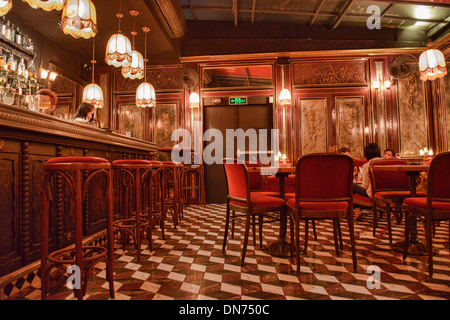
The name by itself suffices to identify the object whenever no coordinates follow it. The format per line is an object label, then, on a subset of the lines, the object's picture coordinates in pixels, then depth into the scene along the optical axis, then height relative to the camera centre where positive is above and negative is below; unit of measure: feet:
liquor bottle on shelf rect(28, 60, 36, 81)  11.49 +4.35
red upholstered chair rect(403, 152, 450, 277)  6.88 -0.83
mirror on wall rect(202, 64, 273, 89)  22.44 +8.16
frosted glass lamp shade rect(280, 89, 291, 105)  20.02 +5.25
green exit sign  22.07 +5.60
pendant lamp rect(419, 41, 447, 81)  14.69 +5.43
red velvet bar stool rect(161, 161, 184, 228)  11.40 -1.12
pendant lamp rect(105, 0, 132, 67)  11.82 +5.40
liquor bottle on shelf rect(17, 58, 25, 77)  11.06 +4.31
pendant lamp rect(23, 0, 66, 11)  7.89 +5.16
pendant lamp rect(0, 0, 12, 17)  6.61 +4.22
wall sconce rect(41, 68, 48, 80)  17.85 +6.68
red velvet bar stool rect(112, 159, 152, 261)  8.05 -0.73
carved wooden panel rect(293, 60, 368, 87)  21.61 +7.54
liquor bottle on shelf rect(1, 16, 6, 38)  13.84 +7.53
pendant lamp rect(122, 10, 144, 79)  13.62 +5.32
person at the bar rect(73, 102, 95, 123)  10.92 +2.47
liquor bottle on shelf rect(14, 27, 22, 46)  14.93 +7.67
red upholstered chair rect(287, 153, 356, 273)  7.08 -0.59
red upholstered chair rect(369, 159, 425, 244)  9.82 -0.97
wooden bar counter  5.82 -0.11
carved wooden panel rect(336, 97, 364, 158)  21.29 +3.23
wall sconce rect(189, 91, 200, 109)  21.65 +5.60
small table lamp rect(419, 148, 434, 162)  19.85 +0.79
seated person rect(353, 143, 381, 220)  13.31 +0.41
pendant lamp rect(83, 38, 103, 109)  16.71 +4.82
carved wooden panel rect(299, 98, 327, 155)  21.49 +3.26
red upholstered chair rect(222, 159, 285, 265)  7.81 -0.94
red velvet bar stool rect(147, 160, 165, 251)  8.73 -1.08
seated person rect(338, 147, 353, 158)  15.70 +0.89
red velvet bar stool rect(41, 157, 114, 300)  5.30 -0.79
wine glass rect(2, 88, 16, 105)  6.47 +1.93
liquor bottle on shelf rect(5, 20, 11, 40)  14.08 +7.56
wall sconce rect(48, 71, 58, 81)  19.14 +7.08
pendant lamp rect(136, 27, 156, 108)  16.62 +4.69
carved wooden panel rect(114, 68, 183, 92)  22.70 +7.70
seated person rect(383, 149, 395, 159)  15.63 +0.58
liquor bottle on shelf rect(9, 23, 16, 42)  14.46 +7.64
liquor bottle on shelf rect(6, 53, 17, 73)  10.65 +4.41
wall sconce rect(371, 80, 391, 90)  19.54 +5.90
